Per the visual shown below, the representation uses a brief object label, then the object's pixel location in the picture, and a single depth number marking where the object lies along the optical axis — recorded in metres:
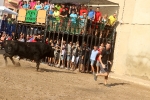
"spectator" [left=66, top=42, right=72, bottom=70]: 17.23
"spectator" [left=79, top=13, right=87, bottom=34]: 16.39
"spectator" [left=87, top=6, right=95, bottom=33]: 16.55
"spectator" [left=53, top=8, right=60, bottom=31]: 17.78
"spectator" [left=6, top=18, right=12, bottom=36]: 22.69
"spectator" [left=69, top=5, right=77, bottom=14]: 18.11
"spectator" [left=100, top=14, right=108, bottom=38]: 17.05
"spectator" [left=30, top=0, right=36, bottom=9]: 20.06
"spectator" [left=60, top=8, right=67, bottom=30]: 17.41
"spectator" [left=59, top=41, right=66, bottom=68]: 17.52
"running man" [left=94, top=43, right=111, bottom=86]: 11.80
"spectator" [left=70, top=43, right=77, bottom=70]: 17.00
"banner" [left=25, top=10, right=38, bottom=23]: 19.34
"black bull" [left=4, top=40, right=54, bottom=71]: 13.80
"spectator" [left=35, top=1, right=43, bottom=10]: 19.08
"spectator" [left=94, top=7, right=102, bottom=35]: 17.03
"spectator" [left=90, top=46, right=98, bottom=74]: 16.34
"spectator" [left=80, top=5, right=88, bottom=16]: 17.49
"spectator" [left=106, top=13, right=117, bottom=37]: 17.81
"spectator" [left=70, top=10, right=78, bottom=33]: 16.86
